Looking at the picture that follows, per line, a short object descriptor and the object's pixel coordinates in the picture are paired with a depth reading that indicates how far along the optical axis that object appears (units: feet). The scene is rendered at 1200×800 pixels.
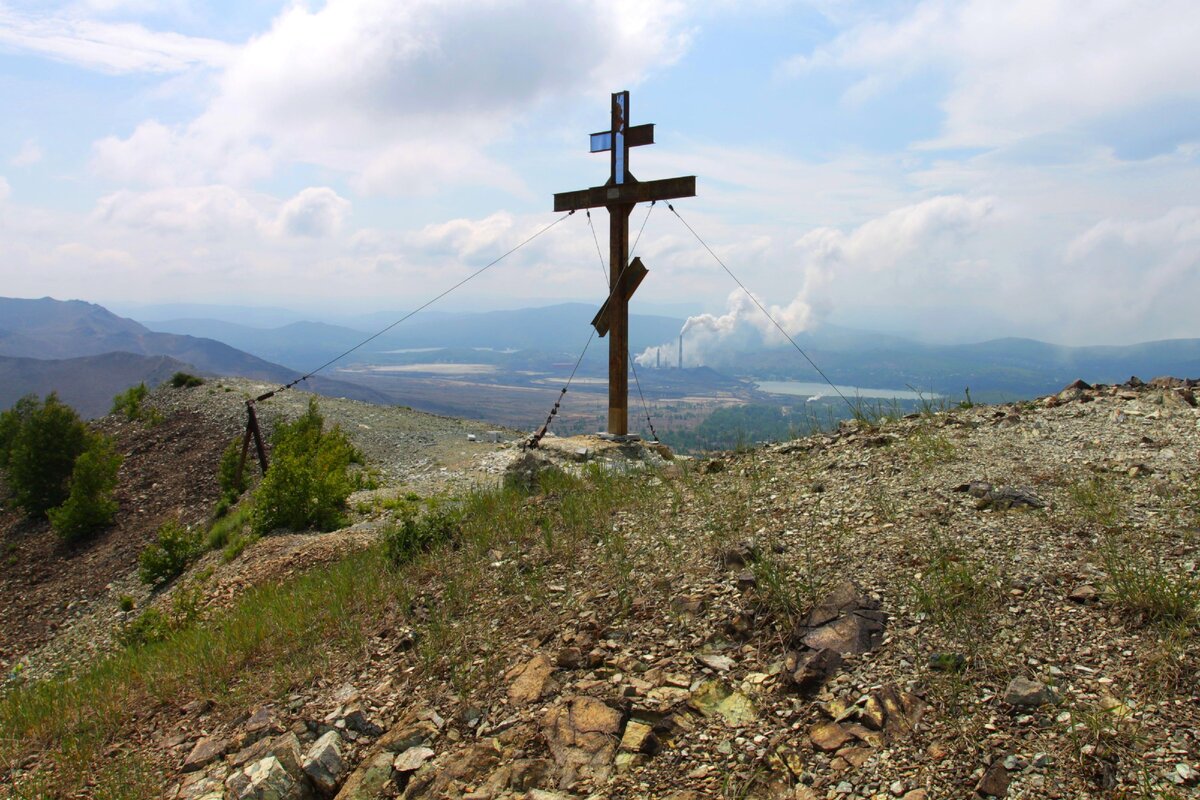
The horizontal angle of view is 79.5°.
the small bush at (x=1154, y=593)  12.99
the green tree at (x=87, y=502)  55.47
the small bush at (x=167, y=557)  42.57
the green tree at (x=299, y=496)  37.91
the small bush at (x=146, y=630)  29.37
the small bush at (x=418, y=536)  24.56
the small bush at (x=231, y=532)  40.02
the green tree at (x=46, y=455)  64.69
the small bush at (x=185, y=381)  87.15
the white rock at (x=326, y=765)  14.40
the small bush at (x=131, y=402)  81.20
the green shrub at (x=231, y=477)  50.80
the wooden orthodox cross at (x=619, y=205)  39.75
